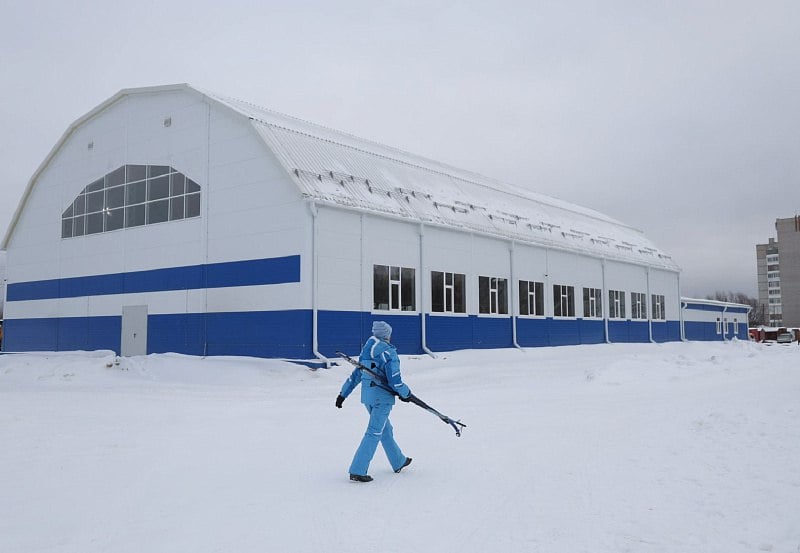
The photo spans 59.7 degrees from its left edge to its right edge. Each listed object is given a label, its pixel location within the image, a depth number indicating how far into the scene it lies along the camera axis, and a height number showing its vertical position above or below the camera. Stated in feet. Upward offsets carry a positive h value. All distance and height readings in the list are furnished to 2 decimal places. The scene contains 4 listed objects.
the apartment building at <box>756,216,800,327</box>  344.90 +29.85
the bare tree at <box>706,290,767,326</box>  433.32 +11.50
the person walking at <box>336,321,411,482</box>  24.62 -2.37
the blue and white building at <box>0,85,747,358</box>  69.51 +9.95
